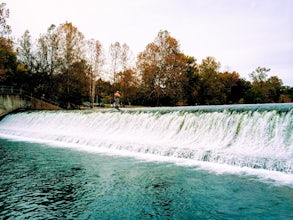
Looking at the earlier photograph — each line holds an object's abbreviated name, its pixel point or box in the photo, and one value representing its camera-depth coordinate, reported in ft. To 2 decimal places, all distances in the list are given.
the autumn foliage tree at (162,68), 114.32
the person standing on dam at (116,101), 66.78
